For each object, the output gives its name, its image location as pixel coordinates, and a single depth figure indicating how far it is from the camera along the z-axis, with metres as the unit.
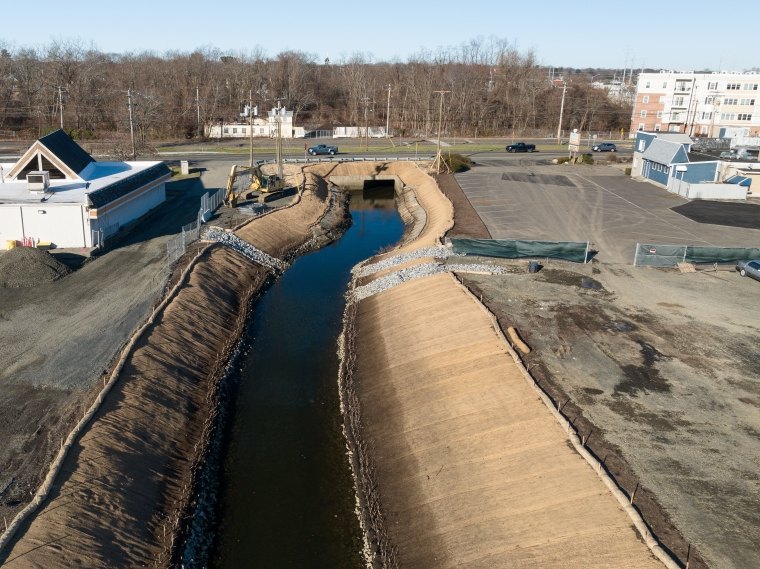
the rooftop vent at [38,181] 40.81
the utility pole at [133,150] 66.45
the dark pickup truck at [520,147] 88.50
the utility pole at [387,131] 105.32
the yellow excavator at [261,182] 55.09
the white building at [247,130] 100.31
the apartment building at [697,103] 100.38
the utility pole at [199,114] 100.21
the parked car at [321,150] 80.94
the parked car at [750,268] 35.72
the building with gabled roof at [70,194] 37.84
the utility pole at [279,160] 62.12
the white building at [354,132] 105.56
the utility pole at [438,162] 68.88
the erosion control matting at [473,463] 15.87
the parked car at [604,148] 91.54
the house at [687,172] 58.16
